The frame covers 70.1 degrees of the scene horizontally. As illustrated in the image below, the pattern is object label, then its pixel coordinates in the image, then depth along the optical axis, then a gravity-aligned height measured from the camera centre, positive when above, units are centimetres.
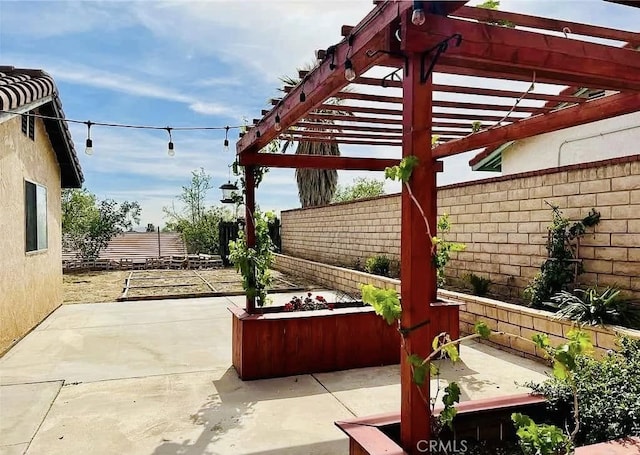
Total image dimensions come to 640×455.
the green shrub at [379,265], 823 -78
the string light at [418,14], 166 +76
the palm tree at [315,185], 1508 +127
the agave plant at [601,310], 381 -76
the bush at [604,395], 205 -86
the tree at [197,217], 1702 +26
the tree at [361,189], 1906 +147
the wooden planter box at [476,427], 183 -93
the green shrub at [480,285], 588 -81
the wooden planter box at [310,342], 418 -114
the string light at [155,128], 513 +113
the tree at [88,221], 1475 +12
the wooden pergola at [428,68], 191 +74
